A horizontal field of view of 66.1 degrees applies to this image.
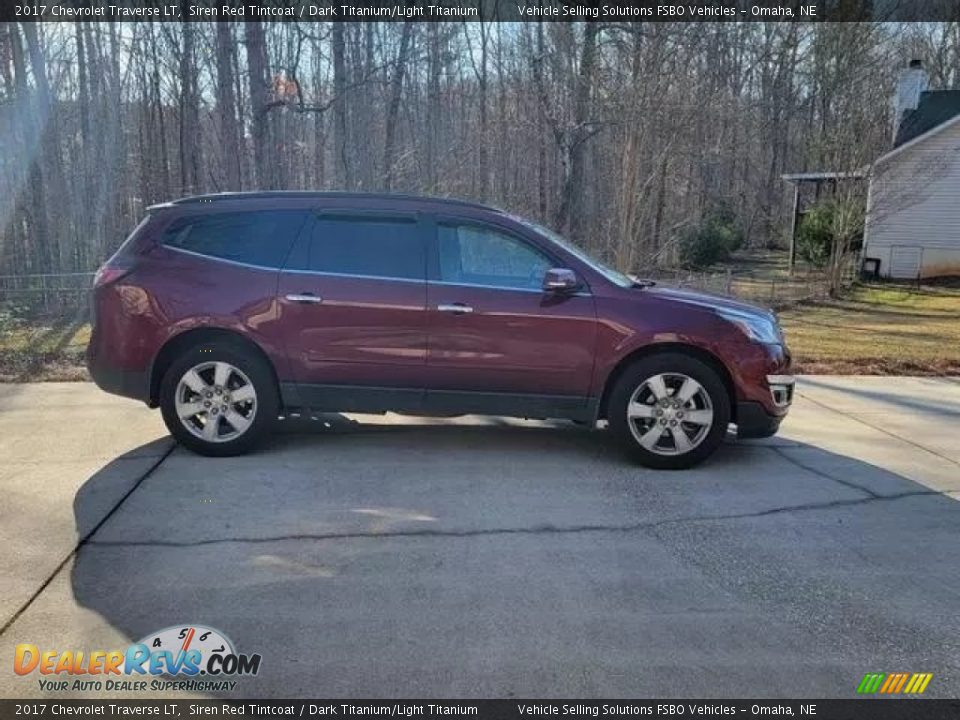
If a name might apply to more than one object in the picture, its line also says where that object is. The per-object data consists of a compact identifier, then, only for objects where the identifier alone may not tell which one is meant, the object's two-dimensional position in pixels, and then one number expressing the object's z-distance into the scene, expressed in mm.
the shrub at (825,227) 20219
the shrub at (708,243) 29922
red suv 5000
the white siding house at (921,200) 23781
